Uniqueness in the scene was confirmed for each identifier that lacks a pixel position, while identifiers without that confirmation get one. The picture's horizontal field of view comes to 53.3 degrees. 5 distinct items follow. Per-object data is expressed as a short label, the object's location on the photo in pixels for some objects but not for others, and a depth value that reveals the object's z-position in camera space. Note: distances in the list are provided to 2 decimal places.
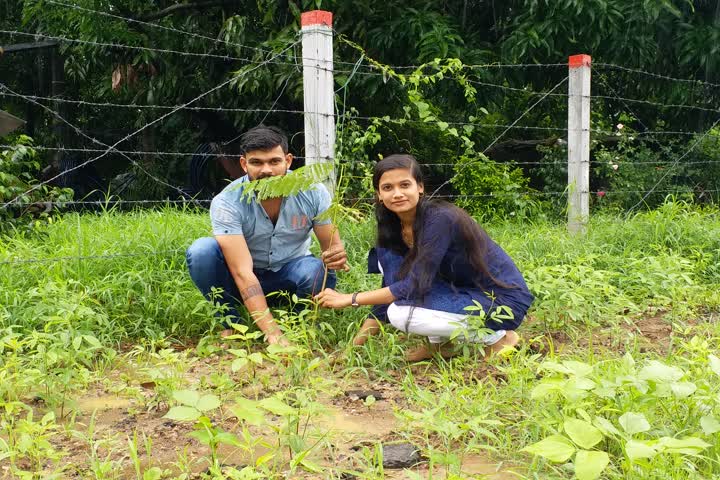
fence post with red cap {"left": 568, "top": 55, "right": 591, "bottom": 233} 5.52
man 3.09
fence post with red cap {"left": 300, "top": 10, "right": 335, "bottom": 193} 3.97
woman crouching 2.83
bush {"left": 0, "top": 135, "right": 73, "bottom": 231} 4.69
